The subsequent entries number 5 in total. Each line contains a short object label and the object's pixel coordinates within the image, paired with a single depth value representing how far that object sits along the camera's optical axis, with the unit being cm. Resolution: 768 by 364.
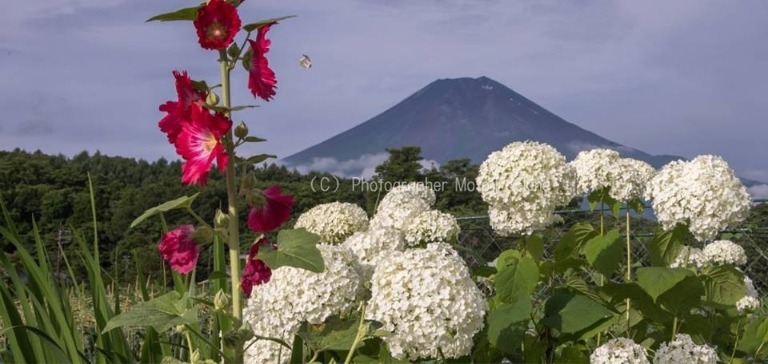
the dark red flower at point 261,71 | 207
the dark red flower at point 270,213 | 213
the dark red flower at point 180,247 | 212
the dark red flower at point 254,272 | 208
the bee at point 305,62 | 234
